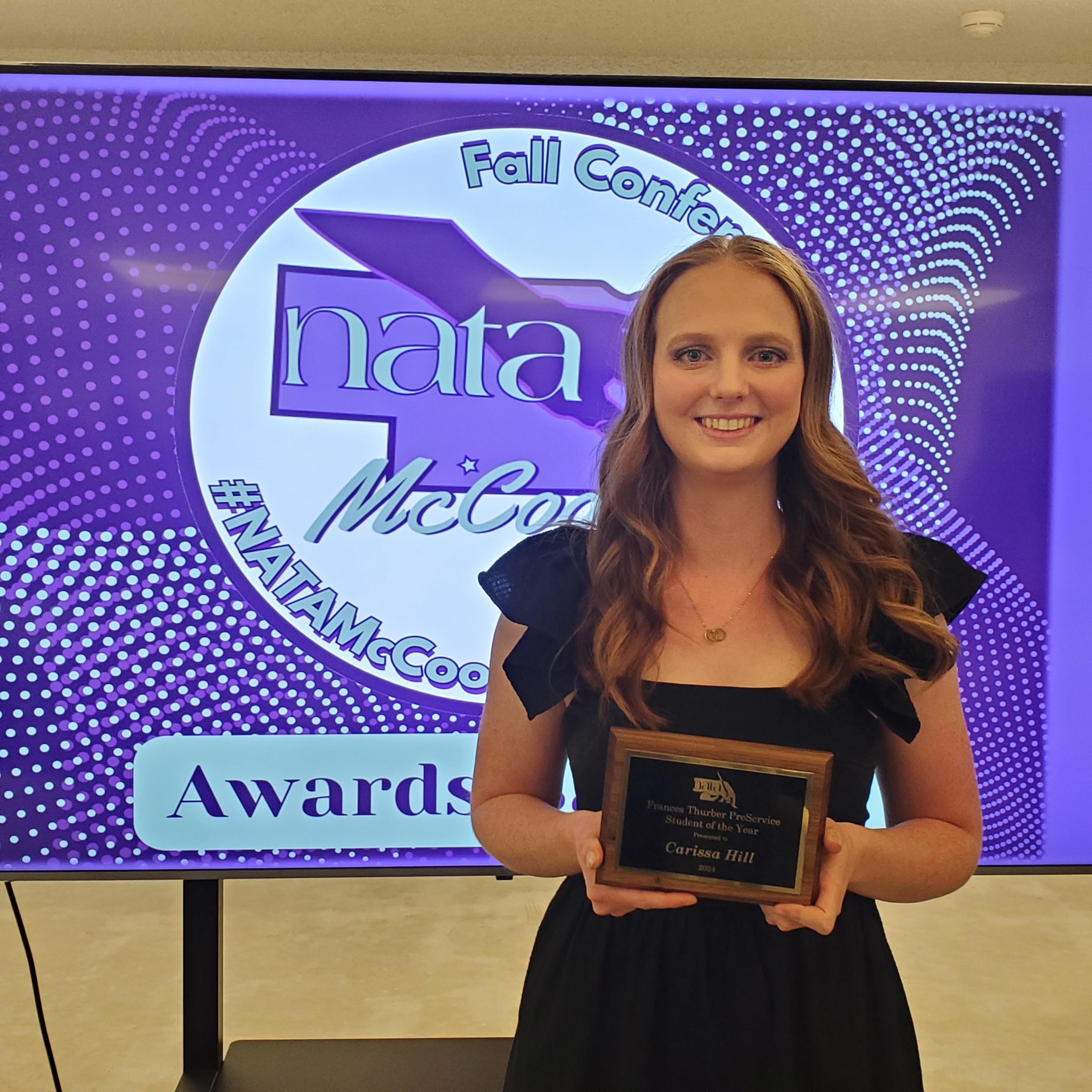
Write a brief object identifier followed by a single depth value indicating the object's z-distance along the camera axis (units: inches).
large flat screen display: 82.8
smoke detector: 183.0
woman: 56.8
